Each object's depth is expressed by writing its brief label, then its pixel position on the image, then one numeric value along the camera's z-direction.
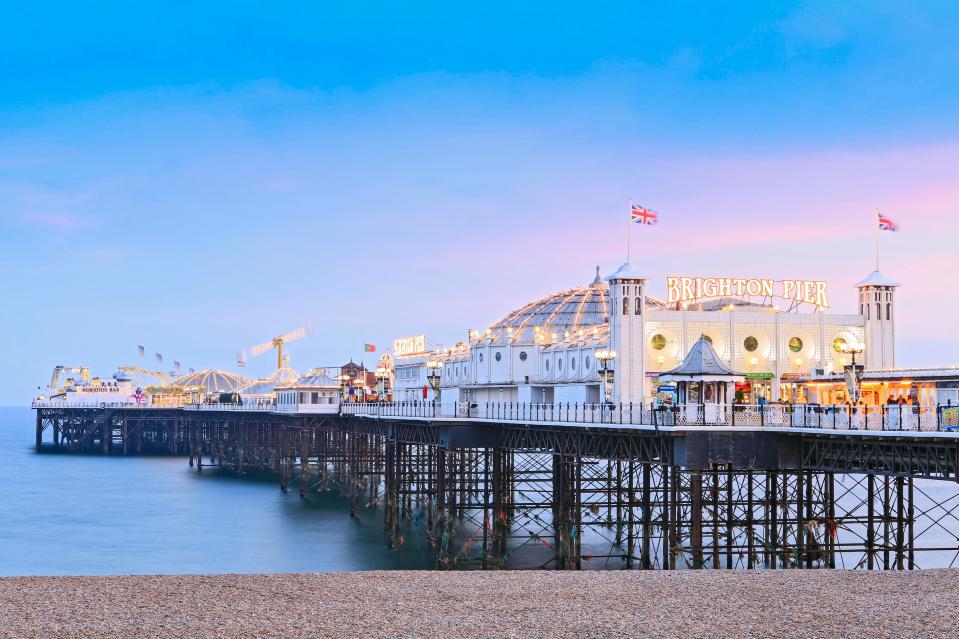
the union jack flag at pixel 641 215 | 60.78
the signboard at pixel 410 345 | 117.44
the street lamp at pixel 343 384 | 96.31
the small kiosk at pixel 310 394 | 98.88
